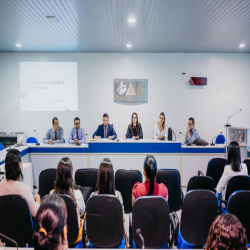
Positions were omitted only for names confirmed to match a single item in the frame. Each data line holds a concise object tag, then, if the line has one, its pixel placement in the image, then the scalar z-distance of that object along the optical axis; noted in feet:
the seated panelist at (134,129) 19.42
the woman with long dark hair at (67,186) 7.46
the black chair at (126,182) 10.42
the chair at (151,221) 6.70
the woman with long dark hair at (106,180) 7.61
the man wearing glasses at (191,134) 18.22
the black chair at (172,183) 10.34
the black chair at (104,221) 6.65
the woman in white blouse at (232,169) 9.86
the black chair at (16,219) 6.56
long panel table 16.48
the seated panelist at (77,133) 18.56
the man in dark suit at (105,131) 19.30
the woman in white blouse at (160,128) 18.90
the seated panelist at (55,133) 18.73
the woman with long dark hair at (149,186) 7.90
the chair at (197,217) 7.06
